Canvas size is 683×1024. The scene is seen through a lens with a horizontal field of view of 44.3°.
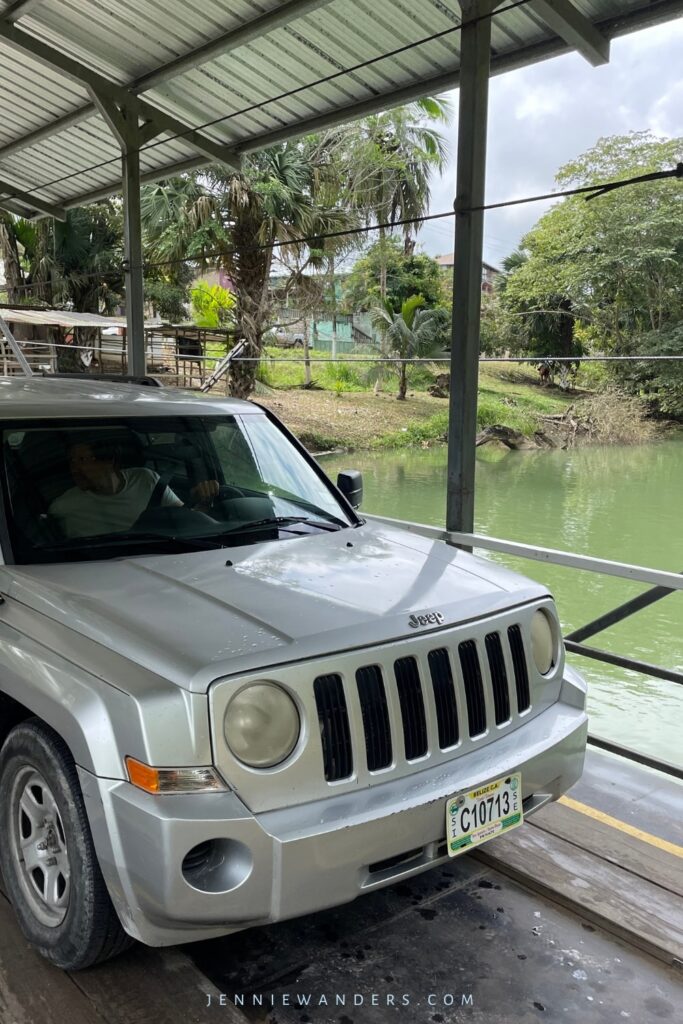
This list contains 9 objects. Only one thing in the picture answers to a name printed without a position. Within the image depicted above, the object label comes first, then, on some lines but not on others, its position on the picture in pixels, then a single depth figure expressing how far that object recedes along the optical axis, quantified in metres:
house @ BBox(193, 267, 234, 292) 36.01
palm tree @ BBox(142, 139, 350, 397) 21.19
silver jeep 2.14
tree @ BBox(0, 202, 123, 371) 29.38
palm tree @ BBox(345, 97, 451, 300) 32.50
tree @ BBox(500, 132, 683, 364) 30.83
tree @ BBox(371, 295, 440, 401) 30.42
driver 3.17
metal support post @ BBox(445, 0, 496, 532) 4.75
